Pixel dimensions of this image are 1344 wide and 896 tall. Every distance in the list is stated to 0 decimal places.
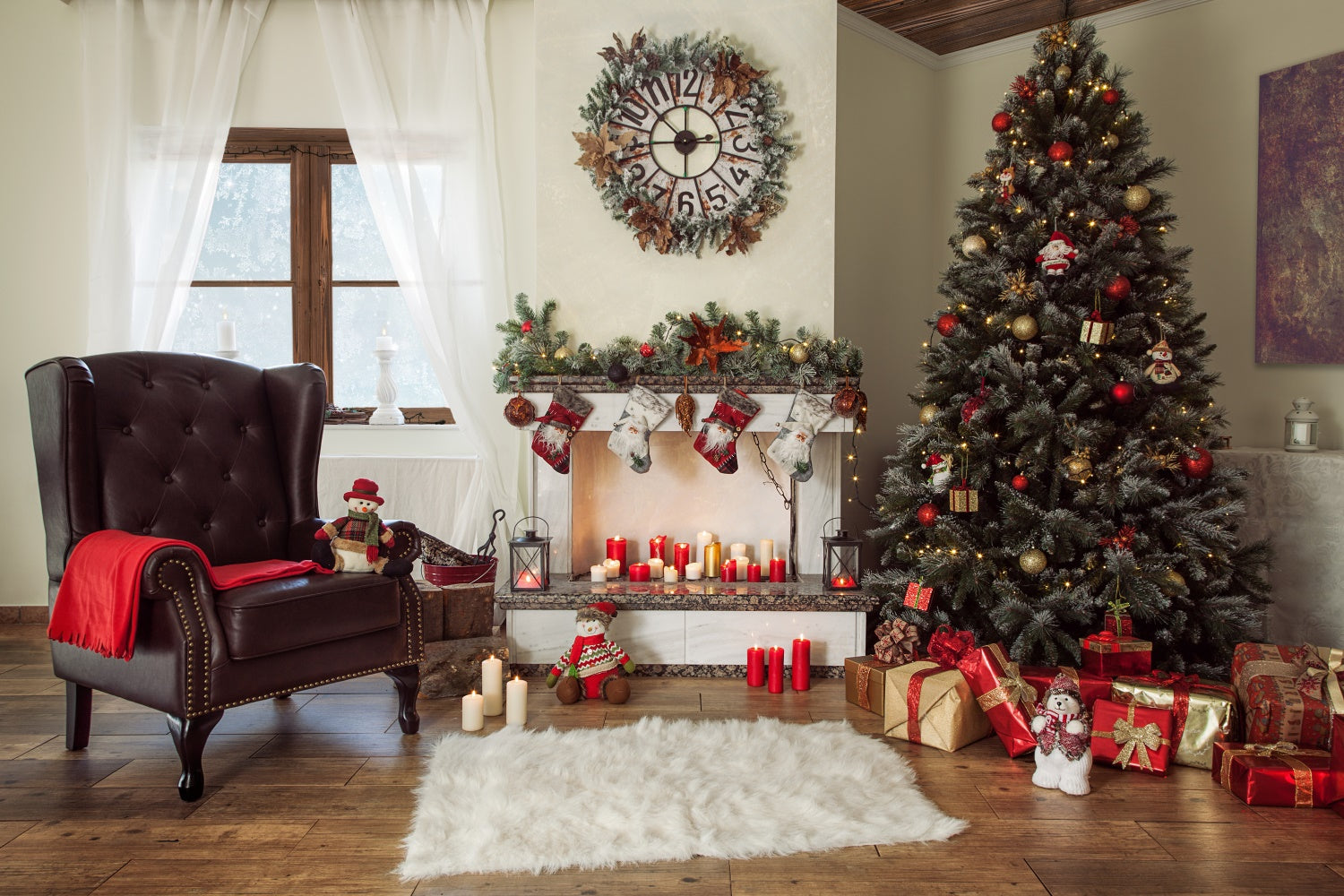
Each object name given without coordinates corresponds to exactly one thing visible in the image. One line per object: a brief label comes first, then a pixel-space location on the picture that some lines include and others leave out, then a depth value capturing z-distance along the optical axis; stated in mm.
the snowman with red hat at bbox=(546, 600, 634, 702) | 3156
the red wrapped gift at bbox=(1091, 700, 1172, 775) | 2607
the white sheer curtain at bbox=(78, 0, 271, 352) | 4098
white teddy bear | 2465
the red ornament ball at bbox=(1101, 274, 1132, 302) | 3189
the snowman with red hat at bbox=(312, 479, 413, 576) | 2855
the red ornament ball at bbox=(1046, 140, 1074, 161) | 3268
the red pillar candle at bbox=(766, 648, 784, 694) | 3305
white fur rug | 2137
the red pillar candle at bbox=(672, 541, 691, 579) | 3877
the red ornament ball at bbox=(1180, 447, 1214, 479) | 3186
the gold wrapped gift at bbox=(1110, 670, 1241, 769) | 2633
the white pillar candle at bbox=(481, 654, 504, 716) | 3053
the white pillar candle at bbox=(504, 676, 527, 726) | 2949
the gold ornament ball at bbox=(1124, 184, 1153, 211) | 3234
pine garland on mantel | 3604
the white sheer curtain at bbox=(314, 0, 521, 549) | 4117
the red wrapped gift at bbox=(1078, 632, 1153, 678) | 2967
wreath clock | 3650
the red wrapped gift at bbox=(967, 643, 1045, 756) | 2709
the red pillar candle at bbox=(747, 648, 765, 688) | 3381
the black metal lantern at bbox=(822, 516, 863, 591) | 3566
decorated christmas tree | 3188
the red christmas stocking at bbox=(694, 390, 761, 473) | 3557
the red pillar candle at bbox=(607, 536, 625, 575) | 3889
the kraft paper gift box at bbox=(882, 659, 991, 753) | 2785
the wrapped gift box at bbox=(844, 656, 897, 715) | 3068
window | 4320
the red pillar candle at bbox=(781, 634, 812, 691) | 3328
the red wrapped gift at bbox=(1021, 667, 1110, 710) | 2834
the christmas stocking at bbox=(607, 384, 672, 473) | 3568
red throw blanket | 2430
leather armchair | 2463
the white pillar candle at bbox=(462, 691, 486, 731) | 2891
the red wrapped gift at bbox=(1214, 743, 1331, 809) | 2393
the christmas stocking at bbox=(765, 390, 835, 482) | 3559
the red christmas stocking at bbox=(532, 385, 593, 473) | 3572
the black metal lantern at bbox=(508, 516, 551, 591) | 3543
